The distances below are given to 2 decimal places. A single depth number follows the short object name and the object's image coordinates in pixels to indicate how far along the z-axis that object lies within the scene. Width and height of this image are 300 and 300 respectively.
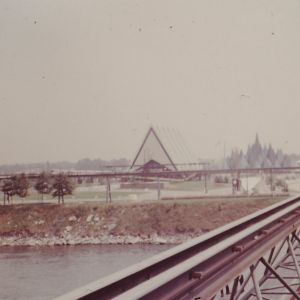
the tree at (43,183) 81.94
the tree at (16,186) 78.69
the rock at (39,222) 67.94
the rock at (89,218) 65.56
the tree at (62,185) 78.00
